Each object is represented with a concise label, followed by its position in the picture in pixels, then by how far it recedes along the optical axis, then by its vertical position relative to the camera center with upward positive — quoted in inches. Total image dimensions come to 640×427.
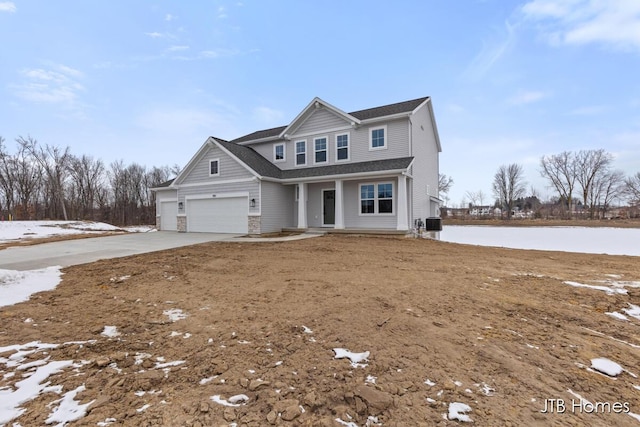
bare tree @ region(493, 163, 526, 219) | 1681.8 +186.7
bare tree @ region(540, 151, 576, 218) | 1598.2 +252.8
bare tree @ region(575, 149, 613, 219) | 1515.9 +249.7
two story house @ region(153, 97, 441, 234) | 538.6 +82.2
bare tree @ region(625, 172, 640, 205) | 1465.3 +129.2
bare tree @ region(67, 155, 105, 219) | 1389.0 +186.7
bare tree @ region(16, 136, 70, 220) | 1274.6 +268.7
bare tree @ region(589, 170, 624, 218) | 1533.0 +136.9
